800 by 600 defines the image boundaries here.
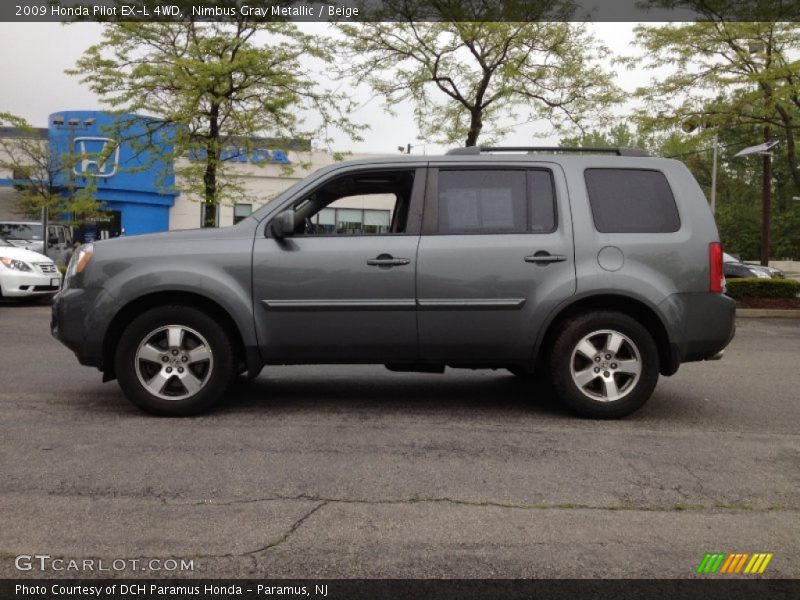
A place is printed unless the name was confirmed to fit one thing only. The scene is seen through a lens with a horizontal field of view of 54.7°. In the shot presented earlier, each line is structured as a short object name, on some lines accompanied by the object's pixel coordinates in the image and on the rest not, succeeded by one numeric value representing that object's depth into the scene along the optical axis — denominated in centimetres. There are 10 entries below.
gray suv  527
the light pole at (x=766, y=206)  2319
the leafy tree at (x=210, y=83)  1906
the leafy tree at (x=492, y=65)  1781
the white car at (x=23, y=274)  1367
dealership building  3666
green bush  1603
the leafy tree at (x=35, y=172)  3328
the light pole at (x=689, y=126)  1827
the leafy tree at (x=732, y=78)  1692
